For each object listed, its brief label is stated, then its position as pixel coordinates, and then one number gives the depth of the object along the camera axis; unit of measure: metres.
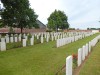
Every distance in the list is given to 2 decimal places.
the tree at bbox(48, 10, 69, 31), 24.54
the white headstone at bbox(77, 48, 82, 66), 3.84
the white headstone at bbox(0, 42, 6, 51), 5.80
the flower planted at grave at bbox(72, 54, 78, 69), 3.68
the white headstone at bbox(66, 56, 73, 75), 2.58
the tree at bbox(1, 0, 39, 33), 9.22
